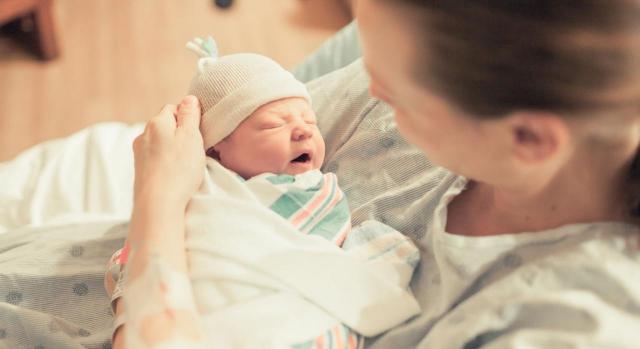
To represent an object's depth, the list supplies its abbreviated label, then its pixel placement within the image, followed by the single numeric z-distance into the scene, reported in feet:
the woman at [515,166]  1.85
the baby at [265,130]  3.22
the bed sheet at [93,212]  3.15
